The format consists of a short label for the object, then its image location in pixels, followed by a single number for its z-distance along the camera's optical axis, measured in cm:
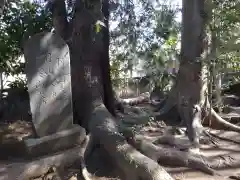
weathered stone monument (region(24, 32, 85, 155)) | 251
